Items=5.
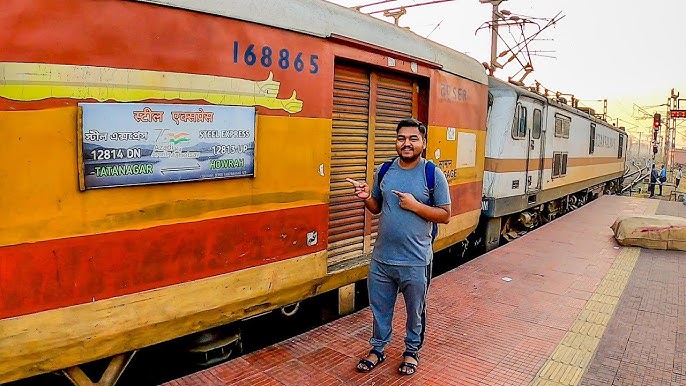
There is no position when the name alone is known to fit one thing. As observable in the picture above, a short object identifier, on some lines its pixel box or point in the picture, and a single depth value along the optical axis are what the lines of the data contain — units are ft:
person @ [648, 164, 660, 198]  78.94
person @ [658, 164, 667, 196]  91.87
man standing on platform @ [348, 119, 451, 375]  11.52
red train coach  8.84
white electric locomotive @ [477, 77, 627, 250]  29.53
